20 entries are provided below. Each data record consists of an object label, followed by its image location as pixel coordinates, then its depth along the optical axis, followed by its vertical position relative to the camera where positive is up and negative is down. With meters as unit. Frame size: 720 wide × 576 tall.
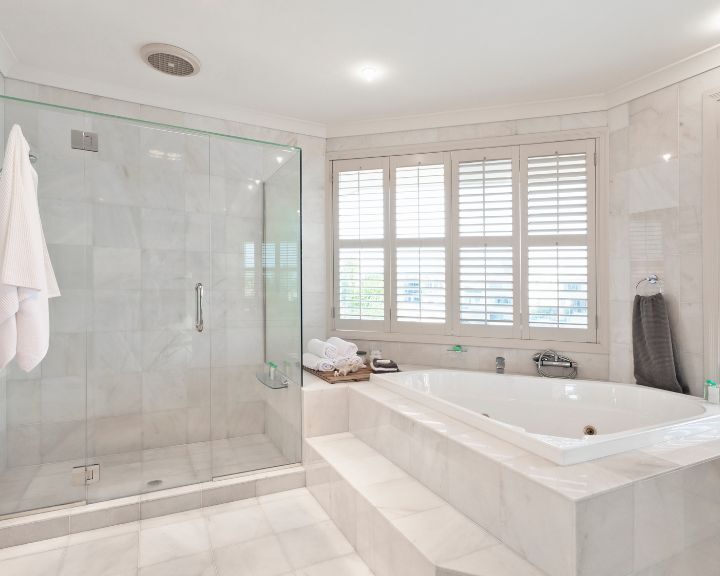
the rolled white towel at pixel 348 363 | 2.95 -0.51
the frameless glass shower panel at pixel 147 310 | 2.27 -0.13
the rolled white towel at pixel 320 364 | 2.95 -0.52
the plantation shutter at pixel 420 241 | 3.30 +0.34
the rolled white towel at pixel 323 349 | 3.00 -0.43
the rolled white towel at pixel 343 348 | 3.03 -0.42
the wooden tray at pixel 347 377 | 2.83 -0.58
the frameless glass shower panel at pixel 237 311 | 2.53 -0.14
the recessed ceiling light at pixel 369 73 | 2.58 +1.26
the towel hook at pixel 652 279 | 2.65 +0.05
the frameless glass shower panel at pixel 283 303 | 2.69 -0.10
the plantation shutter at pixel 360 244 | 3.45 +0.33
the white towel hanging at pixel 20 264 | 1.70 +0.09
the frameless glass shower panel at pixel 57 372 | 2.12 -0.42
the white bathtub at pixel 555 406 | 1.75 -0.63
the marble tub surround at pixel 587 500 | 1.31 -0.70
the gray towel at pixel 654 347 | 2.51 -0.35
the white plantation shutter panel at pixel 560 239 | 2.97 +0.32
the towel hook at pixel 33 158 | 2.06 +0.60
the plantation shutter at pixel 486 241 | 3.13 +0.32
